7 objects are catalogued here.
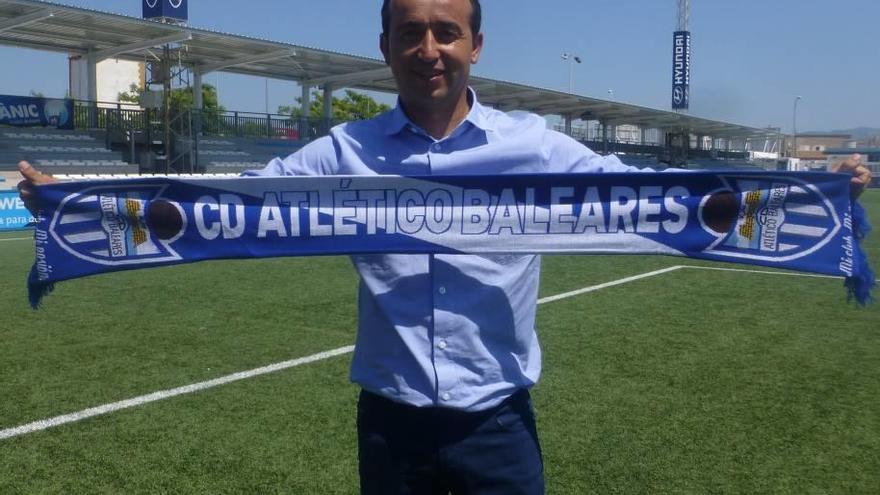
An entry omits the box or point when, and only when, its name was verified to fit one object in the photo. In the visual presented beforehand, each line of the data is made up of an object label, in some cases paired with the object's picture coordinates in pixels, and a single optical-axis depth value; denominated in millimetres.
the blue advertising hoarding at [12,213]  16281
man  1943
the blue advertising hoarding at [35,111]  23391
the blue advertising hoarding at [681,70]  59438
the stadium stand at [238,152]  27078
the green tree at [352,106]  55000
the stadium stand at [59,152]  22953
